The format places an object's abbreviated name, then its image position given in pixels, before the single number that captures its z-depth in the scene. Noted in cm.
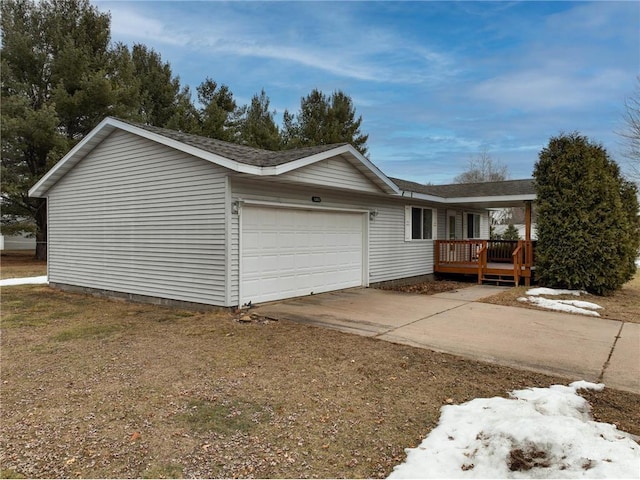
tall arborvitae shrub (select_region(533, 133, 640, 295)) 1081
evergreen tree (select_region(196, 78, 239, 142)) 2414
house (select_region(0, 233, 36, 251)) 3094
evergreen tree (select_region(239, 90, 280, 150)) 2539
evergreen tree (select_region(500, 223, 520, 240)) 2545
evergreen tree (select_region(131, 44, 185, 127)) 2470
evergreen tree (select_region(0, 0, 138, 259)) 1822
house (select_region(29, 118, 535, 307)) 808
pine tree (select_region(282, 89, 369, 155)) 2633
